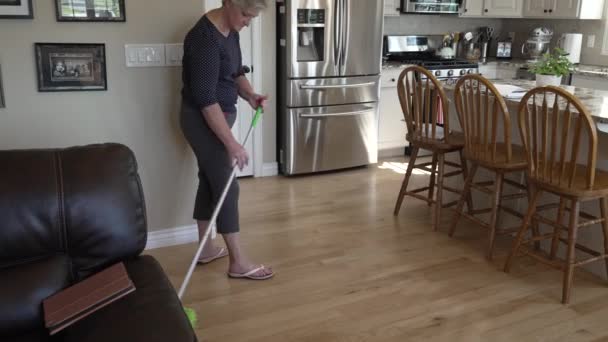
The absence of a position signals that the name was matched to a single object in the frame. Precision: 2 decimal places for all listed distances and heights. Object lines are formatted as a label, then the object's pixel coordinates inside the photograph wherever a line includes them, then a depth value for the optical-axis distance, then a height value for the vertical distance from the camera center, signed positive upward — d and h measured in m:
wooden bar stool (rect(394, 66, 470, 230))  3.31 -0.56
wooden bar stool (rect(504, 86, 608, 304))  2.41 -0.65
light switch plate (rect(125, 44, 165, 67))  2.81 -0.11
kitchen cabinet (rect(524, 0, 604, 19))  4.99 +0.24
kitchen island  2.79 -0.62
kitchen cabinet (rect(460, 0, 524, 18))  5.52 +0.25
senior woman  2.40 -0.34
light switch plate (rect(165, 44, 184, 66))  2.88 -0.10
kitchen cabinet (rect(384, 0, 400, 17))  5.07 +0.23
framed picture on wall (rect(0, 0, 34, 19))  2.48 +0.10
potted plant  3.22 -0.20
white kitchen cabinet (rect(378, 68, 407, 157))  5.03 -0.77
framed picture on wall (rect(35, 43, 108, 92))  2.65 -0.16
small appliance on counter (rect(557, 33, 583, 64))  5.19 -0.08
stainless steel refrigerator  4.36 -0.37
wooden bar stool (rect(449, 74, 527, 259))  2.87 -0.59
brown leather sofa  1.52 -0.59
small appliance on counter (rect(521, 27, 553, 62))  5.45 -0.07
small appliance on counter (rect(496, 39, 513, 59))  5.79 -0.14
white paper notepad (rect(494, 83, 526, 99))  3.12 -0.32
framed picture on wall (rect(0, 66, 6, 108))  2.62 -0.31
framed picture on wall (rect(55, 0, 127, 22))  2.62 +0.11
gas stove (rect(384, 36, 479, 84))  5.11 -0.22
